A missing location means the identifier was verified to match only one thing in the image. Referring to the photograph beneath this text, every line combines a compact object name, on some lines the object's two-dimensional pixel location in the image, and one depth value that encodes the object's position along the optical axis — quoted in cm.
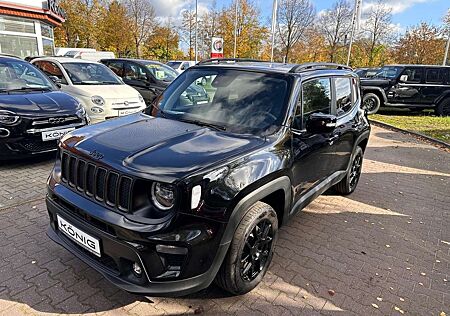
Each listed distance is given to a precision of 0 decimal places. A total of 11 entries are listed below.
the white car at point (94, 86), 689
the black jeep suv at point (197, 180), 203
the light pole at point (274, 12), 2436
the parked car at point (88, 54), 1899
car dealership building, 1614
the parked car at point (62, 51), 2194
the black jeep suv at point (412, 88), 1240
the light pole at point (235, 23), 3242
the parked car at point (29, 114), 459
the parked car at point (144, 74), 988
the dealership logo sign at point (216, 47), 2544
